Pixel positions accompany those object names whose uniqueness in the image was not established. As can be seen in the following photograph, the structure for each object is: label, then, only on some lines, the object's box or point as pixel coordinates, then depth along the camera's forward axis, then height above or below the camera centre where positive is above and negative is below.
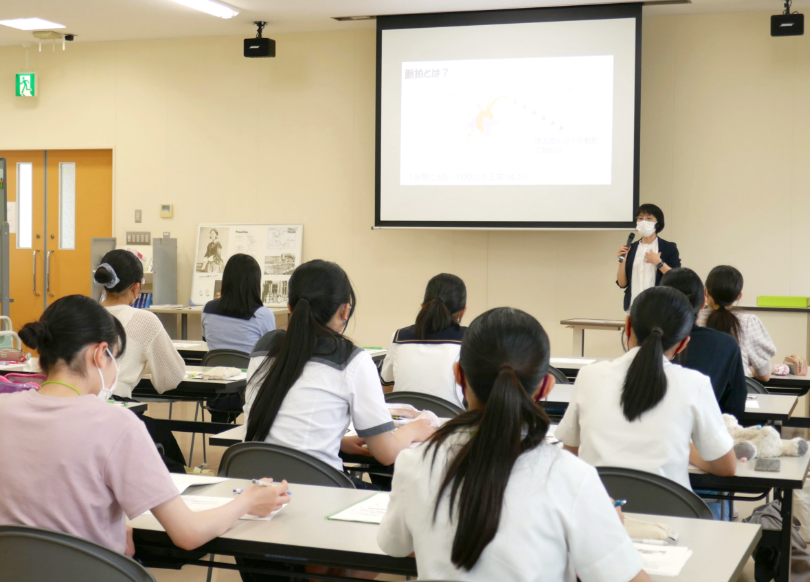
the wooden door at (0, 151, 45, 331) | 8.19 +0.04
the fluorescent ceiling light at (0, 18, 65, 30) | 6.99 +1.84
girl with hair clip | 3.37 -0.36
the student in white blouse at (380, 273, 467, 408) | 3.29 -0.40
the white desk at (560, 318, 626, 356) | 6.10 -0.56
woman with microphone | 5.81 -0.04
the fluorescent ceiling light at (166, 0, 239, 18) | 6.31 +1.80
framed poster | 7.47 -0.08
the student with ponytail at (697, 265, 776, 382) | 3.46 -0.31
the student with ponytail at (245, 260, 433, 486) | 2.23 -0.39
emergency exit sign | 8.00 +1.49
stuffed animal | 2.24 -0.52
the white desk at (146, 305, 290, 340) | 7.25 -0.61
